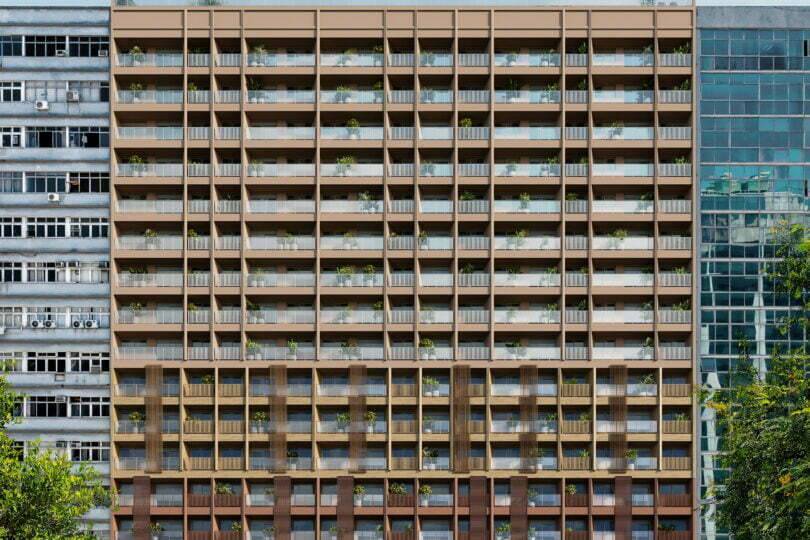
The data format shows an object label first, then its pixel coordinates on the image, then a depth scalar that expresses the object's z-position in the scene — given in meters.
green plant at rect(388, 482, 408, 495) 64.75
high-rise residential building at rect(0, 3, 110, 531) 66.12
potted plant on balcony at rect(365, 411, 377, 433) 65.31
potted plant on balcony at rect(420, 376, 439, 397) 65.12
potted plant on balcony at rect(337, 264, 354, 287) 65.31
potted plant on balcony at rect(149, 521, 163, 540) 65.19
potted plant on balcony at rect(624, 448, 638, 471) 64.94
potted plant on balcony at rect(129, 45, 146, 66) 66.44
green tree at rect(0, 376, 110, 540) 42.47
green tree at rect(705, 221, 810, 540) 35.59
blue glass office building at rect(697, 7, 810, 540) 65.75
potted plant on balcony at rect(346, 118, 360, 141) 65.94
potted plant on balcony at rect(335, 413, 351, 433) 65.12
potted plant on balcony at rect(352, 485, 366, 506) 64.94
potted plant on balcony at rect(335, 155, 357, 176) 65.75
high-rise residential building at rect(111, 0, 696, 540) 64.88
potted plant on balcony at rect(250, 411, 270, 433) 65.44
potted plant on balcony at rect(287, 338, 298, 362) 65.50
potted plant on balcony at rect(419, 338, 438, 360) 65.06
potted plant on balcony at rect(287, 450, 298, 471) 65.12
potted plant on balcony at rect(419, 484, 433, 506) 64.81
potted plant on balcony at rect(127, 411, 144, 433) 65.38
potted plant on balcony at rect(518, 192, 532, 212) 65.50
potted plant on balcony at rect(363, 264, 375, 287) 65.44
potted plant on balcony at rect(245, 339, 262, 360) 65.50
